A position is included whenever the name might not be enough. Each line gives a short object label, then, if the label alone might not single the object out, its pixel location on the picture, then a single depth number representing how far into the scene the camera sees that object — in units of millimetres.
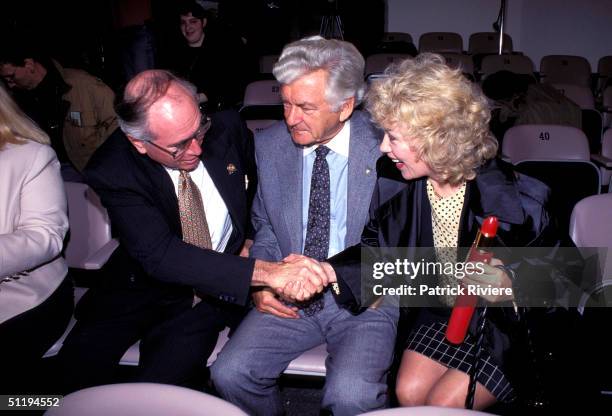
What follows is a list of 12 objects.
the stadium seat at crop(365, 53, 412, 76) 6098
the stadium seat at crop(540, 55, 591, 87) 7090
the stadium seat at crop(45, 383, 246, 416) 1030
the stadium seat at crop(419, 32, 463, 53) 8344
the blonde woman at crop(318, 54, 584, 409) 1656
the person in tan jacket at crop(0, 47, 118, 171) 3279
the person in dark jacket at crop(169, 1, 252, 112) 4344
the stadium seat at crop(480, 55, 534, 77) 6469
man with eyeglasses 1778
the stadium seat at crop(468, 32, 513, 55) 8281
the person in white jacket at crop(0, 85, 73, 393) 1804
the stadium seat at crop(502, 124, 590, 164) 3354
